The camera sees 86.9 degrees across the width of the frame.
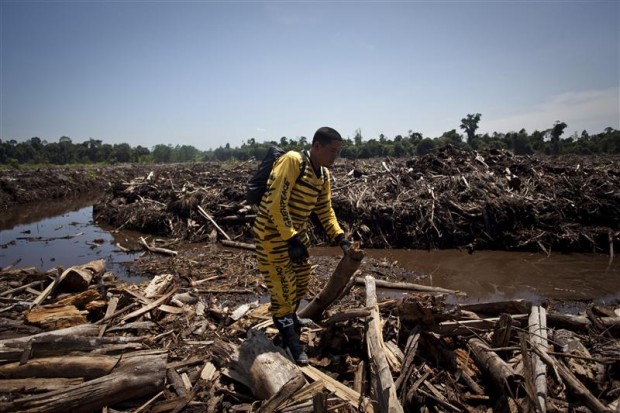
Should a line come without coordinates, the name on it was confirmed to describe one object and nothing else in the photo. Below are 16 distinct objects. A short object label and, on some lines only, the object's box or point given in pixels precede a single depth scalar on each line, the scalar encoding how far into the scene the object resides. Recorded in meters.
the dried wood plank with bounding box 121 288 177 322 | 4.72
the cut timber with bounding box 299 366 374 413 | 2.80
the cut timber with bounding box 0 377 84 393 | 2.90
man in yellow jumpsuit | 3.31
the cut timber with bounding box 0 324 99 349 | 3.31
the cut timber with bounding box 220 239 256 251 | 10.26
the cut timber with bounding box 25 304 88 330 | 4.38
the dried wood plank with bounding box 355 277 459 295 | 6.69
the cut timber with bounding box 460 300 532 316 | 3.74
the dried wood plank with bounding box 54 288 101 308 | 4.88
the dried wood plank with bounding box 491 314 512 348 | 3.28
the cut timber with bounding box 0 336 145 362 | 3.21
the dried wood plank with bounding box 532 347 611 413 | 2.42
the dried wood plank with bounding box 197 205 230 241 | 11.24
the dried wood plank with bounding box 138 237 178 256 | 9.57
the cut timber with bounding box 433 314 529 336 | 3.54
